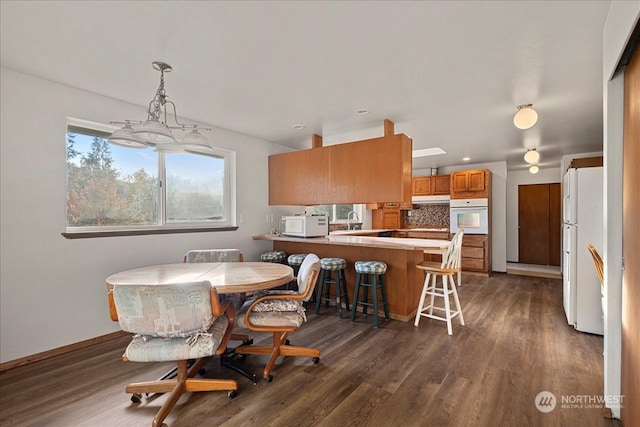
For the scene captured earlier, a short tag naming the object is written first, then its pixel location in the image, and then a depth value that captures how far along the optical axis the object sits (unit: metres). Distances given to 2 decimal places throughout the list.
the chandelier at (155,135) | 1.99
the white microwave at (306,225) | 4.09
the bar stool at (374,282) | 3.26
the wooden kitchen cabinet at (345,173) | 3.47
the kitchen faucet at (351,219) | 6.76
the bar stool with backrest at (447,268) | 3.08
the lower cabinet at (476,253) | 5.87
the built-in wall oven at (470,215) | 5.84
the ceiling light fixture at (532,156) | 4.49
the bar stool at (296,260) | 3.94
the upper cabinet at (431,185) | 6.56
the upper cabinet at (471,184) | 5.89
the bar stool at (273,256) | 4.25
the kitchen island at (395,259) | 3.42
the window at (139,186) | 2.85
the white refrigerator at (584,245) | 2.97
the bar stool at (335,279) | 3.62
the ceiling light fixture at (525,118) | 2.77
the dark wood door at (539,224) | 6.69
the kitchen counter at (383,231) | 5.12
